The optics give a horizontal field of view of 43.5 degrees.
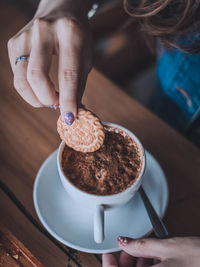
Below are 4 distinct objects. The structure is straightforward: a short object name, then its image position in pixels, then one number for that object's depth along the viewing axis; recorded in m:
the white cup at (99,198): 0.61
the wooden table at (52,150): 0.72
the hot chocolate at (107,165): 0.69
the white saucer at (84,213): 0.68
